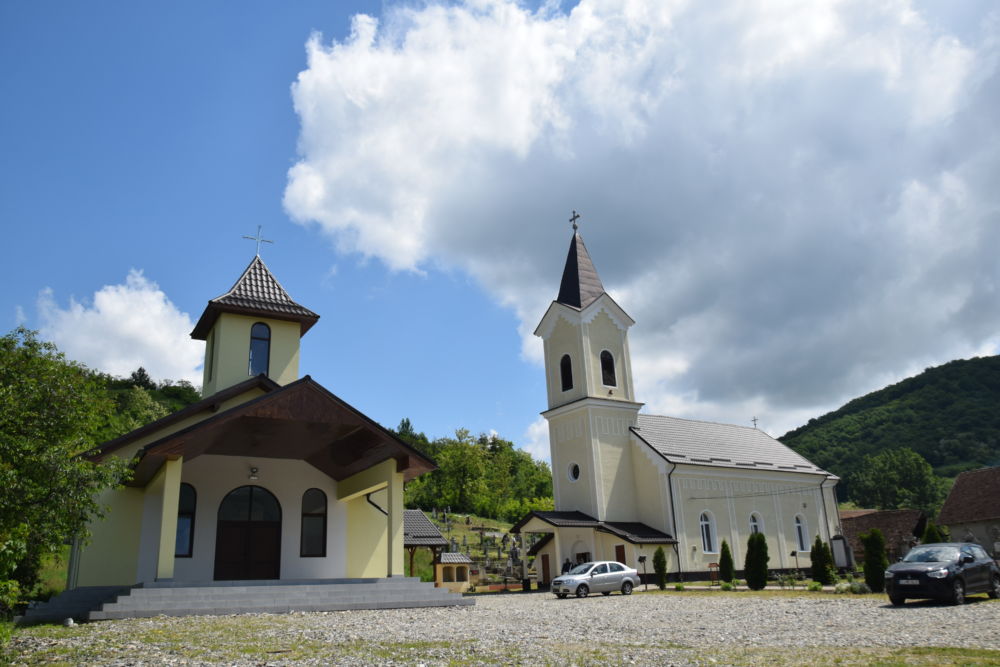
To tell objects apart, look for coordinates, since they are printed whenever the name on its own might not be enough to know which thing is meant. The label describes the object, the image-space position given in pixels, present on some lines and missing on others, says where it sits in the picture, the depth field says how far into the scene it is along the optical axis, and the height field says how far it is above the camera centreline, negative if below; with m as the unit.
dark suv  15.62 -0.84
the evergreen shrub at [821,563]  26.98 -0.82
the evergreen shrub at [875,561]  21.06 -0.65
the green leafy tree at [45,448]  13.44 +2.53
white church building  34.12 +3.57
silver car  25.08 -0.98
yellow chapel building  16.56 +1.89
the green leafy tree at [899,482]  74.00 +5.56
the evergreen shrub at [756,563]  26.09 -0.68
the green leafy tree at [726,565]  29.12 -0.78
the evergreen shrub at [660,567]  29.09 -0.73
